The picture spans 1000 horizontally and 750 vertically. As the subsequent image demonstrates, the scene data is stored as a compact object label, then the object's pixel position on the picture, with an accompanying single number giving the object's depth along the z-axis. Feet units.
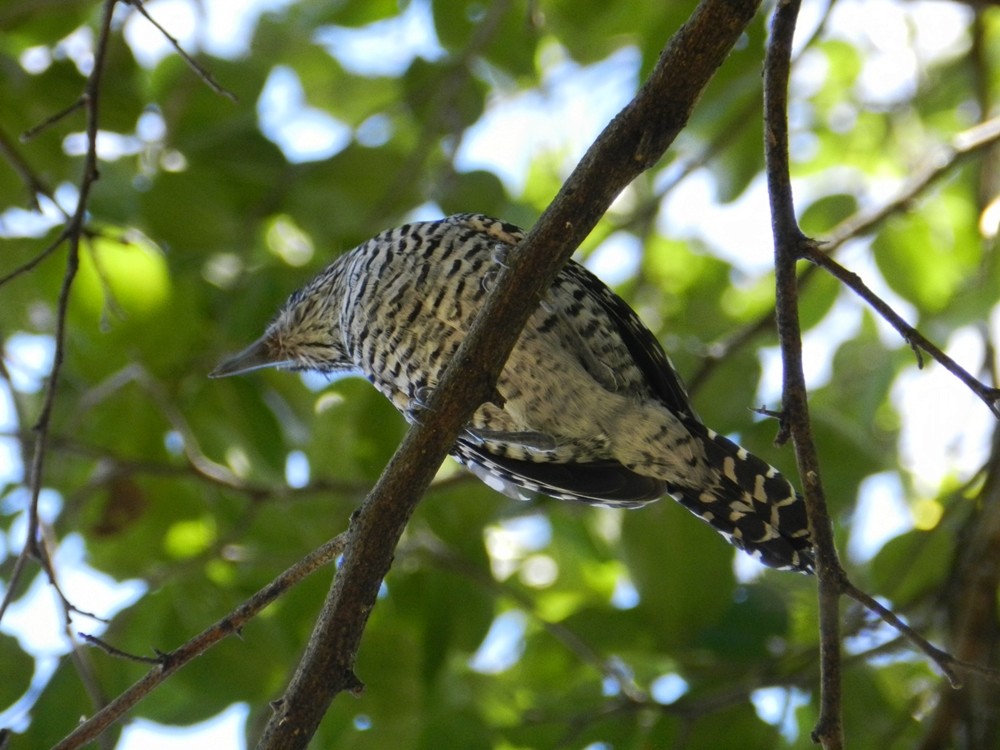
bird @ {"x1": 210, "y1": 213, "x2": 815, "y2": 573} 21.99
